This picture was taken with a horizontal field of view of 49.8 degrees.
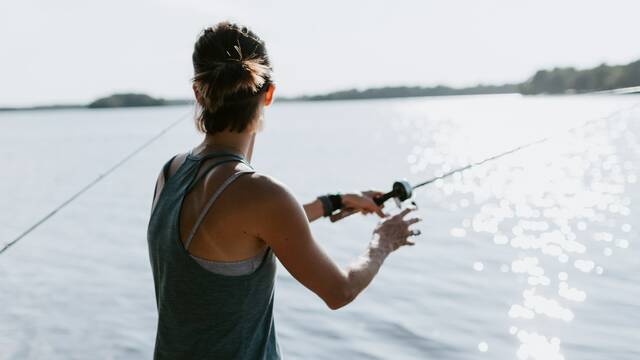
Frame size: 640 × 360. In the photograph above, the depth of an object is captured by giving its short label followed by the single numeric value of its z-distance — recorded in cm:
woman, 189
